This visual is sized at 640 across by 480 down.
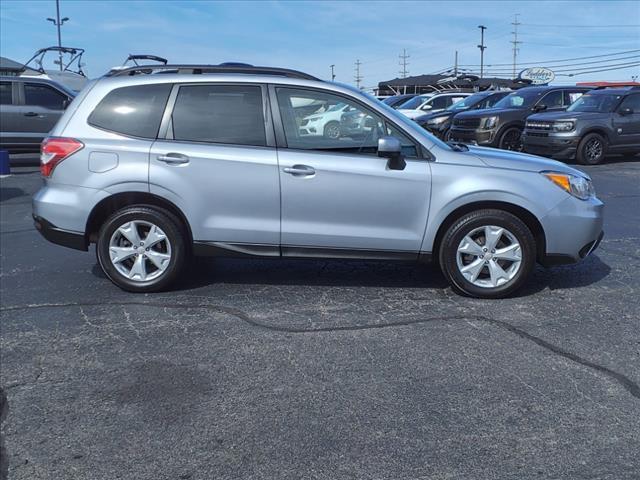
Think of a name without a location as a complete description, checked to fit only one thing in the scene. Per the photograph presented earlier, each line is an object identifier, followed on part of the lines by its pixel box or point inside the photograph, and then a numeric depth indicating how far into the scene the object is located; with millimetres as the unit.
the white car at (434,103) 22719
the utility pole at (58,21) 43228
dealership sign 44938
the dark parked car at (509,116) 15716
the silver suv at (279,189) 5059
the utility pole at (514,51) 93500
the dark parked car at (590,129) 13961
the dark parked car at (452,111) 19109
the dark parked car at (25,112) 14523
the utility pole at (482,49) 76450
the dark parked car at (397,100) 27991
